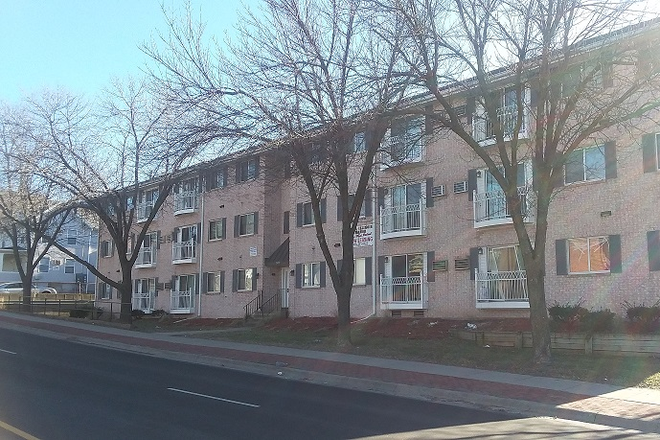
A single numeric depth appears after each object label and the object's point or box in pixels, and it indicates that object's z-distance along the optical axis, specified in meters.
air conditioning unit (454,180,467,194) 24.36
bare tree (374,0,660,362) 13.89
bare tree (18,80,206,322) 28.08
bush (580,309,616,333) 17.64
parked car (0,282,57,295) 58.94
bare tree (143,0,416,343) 16.39
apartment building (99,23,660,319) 19.69
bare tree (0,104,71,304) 29.09
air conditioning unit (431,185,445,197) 25.02
